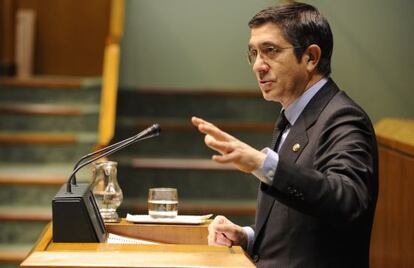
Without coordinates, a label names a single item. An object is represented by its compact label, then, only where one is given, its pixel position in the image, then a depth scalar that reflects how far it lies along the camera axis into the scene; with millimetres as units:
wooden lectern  3680
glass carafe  5227
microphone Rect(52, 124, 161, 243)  4320
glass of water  5066
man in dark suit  3883
